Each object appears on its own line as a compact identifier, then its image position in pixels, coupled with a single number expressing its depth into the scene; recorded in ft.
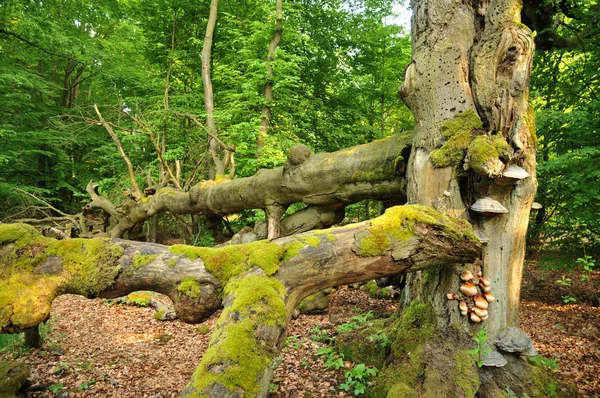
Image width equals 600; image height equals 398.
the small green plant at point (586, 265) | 15.15
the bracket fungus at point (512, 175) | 10.83
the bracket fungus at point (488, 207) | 11.09
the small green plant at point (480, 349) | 10.59
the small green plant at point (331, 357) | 14.25
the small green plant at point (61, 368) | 15.17
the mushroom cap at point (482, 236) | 11.50
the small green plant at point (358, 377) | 12.56
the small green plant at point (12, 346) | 16.71
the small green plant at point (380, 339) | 13.28
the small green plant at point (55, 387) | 13.38
